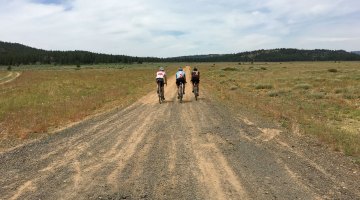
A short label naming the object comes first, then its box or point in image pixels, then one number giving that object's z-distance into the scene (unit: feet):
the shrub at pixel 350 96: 84.64
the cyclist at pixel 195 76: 75.80
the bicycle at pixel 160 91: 72.61
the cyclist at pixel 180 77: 74.00
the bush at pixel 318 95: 85.59
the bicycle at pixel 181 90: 71.12
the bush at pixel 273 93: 93.04
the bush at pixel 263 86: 114.56
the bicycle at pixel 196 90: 75.57
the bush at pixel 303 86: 108.11
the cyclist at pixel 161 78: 73.54
